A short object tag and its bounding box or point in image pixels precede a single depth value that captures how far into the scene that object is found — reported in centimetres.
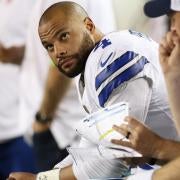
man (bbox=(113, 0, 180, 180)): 419
